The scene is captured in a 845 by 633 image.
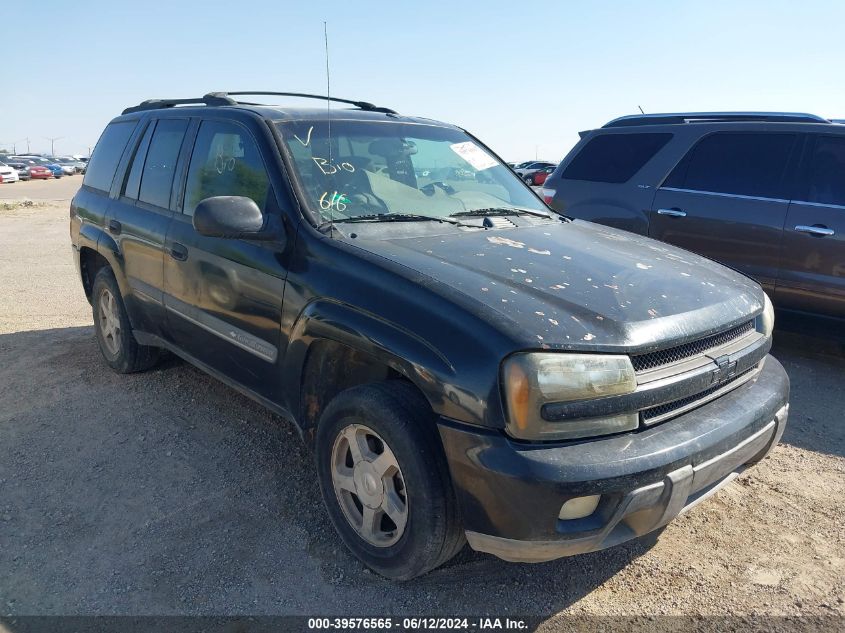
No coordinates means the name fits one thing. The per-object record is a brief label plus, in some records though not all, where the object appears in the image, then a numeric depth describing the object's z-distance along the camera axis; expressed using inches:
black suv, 83.4
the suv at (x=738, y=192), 193.2
